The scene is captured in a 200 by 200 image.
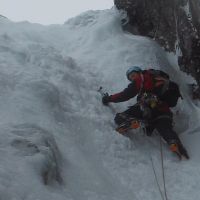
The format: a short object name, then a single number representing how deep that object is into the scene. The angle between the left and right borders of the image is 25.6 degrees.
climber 7.59
